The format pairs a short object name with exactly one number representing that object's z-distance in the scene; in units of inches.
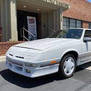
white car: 158.1
